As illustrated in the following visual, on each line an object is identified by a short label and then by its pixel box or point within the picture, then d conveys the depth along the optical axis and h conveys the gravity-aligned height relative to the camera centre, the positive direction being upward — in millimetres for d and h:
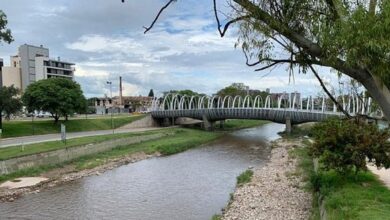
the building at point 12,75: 133250 +7645
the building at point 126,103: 130650 -1179
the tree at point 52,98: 65688 +359
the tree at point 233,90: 127838 +2368
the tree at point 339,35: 5887 +848
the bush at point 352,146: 16875 -1835
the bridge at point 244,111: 68750 -2187
